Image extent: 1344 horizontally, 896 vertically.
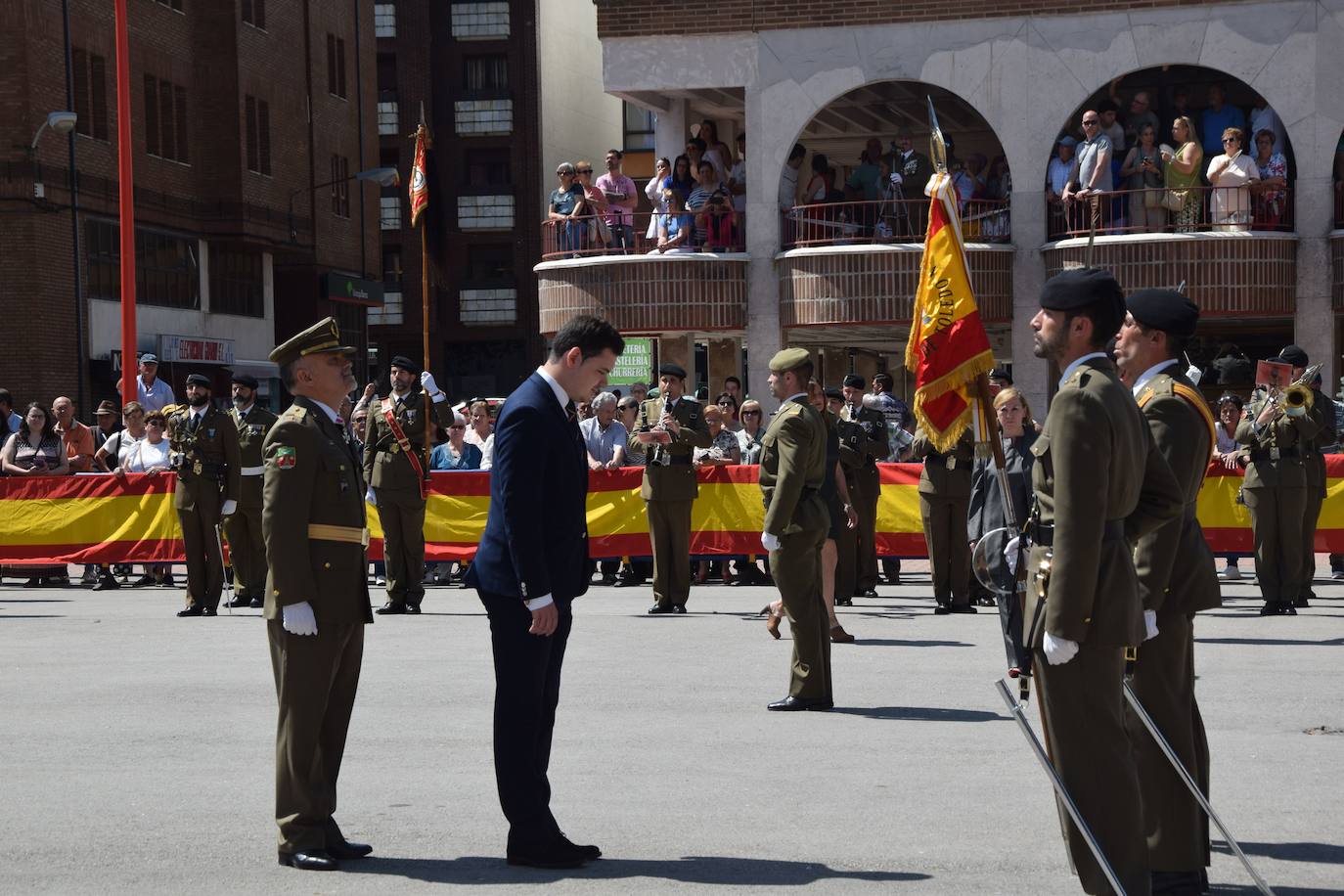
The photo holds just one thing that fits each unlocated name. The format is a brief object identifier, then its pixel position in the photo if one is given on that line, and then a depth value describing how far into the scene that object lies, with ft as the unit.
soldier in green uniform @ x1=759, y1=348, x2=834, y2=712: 33.14
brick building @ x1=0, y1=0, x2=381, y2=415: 122.31
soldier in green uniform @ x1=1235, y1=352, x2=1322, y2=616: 49.06
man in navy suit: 21.47
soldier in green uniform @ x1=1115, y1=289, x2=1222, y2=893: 19.86
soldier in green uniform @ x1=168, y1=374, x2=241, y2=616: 53.06
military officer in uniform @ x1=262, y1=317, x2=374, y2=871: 21.81
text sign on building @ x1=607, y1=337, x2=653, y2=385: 162.71
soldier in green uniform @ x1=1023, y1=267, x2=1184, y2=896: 17.92
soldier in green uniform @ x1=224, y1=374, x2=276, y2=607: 52.70
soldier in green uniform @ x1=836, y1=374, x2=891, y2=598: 56.18
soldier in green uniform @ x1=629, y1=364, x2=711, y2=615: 51.47
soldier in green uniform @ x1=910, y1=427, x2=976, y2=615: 51.29
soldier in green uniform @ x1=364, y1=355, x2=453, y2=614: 52.21
